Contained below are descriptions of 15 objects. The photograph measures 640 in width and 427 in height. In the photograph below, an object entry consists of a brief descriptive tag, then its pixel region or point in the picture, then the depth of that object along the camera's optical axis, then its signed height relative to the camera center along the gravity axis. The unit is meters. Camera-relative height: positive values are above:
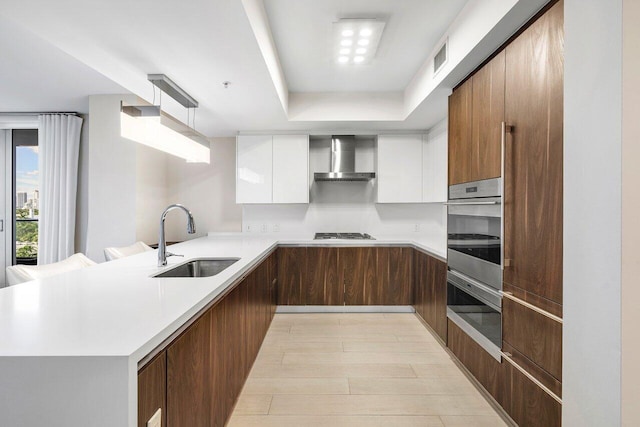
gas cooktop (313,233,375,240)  3.98 -0.22
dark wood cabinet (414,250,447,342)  2.86 -0.68
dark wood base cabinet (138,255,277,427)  1.00 -0.60
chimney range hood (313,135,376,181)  4.18 +0.81
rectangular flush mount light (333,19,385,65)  2.21 +1.30
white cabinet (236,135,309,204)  4.16 +0.62
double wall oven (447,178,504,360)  1.93 -0.27
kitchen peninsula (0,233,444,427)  0.82 -0.35
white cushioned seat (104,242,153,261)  2.84 -0.32
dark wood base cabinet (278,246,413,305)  3.83 -0.66
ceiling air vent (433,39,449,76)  2.41 +1.20
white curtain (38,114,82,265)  4.13 +0.35
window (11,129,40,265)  4.75 +0.26
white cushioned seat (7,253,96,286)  1.84 -0.33
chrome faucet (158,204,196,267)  2.10 -0.15
